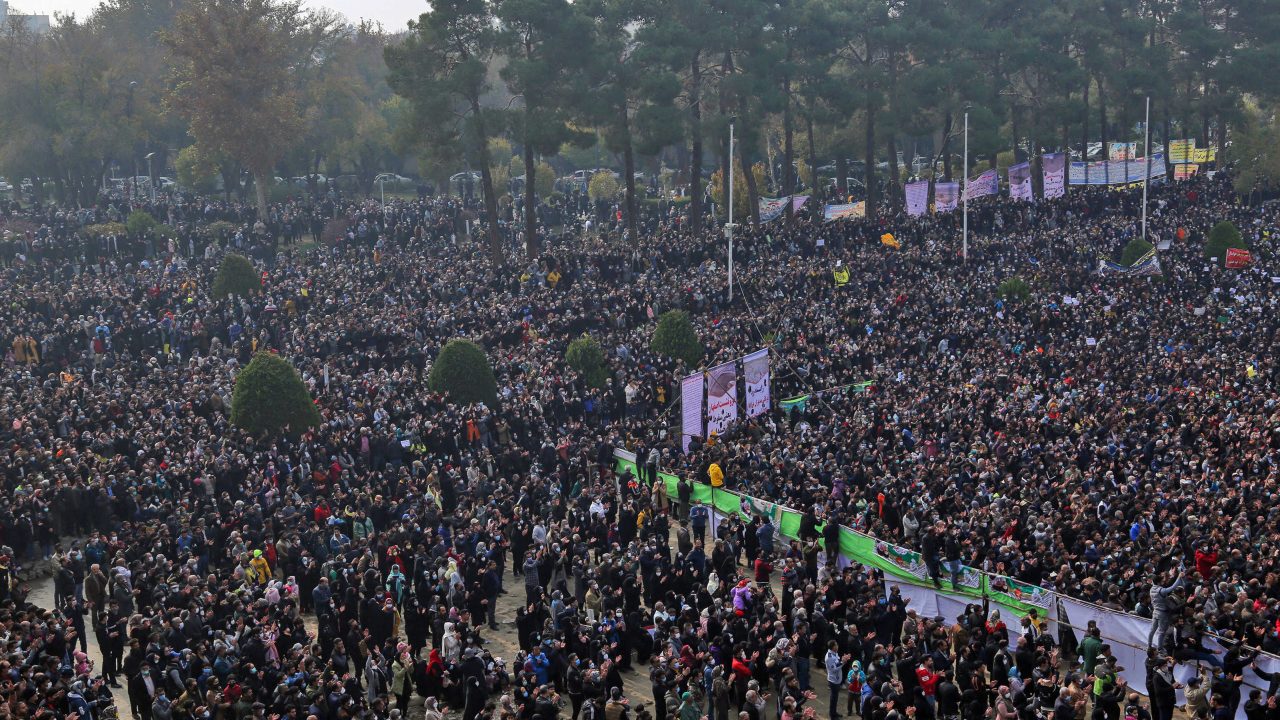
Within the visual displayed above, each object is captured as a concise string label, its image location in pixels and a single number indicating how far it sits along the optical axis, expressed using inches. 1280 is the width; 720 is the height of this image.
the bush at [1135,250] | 1764.3
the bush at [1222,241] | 1756.9
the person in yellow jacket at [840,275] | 1702.8
